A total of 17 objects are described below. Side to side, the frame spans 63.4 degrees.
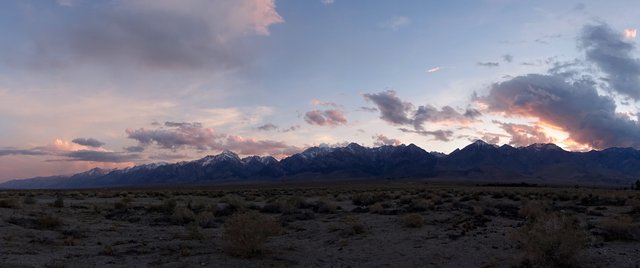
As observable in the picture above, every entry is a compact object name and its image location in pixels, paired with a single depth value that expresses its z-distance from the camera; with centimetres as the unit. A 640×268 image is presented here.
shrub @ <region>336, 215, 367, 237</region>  2113
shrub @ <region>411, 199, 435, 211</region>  2970
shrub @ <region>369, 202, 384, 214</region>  2930
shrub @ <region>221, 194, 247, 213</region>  3206
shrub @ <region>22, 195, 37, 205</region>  3381
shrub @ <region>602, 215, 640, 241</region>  1758
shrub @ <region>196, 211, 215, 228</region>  2548
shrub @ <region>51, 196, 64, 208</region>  3145
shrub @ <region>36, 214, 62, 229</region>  2305
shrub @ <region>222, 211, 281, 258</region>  1666
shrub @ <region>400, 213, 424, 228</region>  2262
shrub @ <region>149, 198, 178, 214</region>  3194
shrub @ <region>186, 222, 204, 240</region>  2036
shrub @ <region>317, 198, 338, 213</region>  3066
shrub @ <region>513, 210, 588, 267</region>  1378
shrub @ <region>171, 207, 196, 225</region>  2681
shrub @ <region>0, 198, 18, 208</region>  2873
